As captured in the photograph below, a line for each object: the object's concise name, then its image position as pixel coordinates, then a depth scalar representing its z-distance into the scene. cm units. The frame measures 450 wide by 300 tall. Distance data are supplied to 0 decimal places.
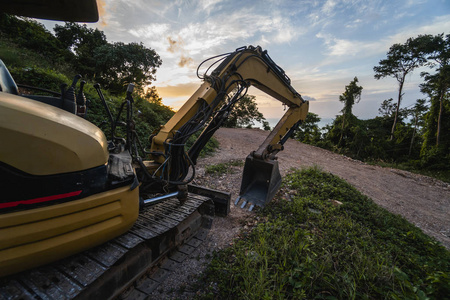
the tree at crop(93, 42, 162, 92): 1359
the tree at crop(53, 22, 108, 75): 1580
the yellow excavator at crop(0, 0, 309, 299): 120
